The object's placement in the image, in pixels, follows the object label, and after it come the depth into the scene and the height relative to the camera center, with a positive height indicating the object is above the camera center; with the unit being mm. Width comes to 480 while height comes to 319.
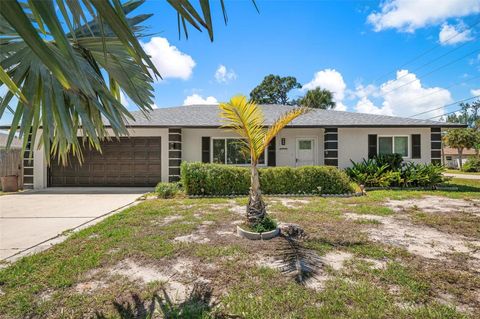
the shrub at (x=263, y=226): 4383 -1158
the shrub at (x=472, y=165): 25391 -230
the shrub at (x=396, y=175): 10070 -503
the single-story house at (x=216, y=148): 11438 +748
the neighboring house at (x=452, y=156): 37275 +1159
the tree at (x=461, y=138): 30562 +3165
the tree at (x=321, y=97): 27156 +7479
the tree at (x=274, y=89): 36094 +11194
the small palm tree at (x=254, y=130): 4332 +642
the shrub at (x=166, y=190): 8820 -987
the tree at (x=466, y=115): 63366 +12923
